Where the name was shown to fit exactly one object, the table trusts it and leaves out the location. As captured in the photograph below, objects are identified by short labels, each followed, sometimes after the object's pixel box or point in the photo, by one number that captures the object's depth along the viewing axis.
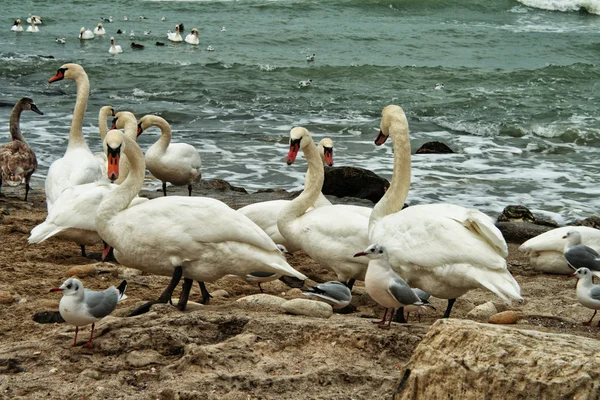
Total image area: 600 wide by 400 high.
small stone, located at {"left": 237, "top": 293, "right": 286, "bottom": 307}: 12.44
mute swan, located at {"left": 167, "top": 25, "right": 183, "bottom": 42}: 66.25
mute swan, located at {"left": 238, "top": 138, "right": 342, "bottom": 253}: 17.28
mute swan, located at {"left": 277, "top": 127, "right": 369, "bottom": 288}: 14.48
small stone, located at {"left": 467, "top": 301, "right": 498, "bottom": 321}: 13.97
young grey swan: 22.50
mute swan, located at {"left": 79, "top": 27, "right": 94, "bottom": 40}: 65.49
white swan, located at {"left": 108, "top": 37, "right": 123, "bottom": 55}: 59.44
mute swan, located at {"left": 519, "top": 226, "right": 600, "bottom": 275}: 17.55
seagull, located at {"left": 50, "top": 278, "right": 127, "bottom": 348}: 10.41
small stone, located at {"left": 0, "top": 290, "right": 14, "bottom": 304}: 12.75
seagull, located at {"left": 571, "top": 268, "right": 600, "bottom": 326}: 13.15
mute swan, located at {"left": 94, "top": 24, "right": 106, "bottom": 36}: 68.25
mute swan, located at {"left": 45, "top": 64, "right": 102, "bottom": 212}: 19.09
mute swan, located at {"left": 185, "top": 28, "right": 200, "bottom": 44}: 63.94
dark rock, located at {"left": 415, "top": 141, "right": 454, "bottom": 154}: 32.37
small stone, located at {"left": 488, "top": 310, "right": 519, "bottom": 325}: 13.28
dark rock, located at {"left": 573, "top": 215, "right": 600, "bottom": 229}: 22.11
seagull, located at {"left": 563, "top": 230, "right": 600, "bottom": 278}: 15.33
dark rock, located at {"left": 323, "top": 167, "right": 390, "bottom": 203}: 24.66
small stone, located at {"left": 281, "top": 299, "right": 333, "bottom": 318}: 11.97
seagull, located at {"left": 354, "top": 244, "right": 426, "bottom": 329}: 11.29
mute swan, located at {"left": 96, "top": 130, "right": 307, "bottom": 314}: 12.37
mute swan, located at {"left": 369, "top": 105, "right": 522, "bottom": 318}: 11.93
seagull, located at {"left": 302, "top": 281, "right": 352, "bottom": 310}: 12.59
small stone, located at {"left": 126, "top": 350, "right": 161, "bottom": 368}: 9.80
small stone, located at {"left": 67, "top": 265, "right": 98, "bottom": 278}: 14.92
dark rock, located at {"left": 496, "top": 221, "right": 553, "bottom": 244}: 20.98
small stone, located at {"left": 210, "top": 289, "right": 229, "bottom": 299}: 14.37
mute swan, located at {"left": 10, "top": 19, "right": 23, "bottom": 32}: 67.81
